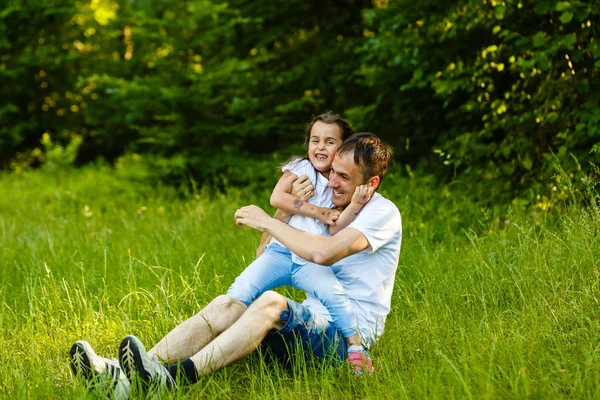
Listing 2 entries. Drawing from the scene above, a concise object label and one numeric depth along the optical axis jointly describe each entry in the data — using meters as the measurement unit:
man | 3.19
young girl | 3.45
